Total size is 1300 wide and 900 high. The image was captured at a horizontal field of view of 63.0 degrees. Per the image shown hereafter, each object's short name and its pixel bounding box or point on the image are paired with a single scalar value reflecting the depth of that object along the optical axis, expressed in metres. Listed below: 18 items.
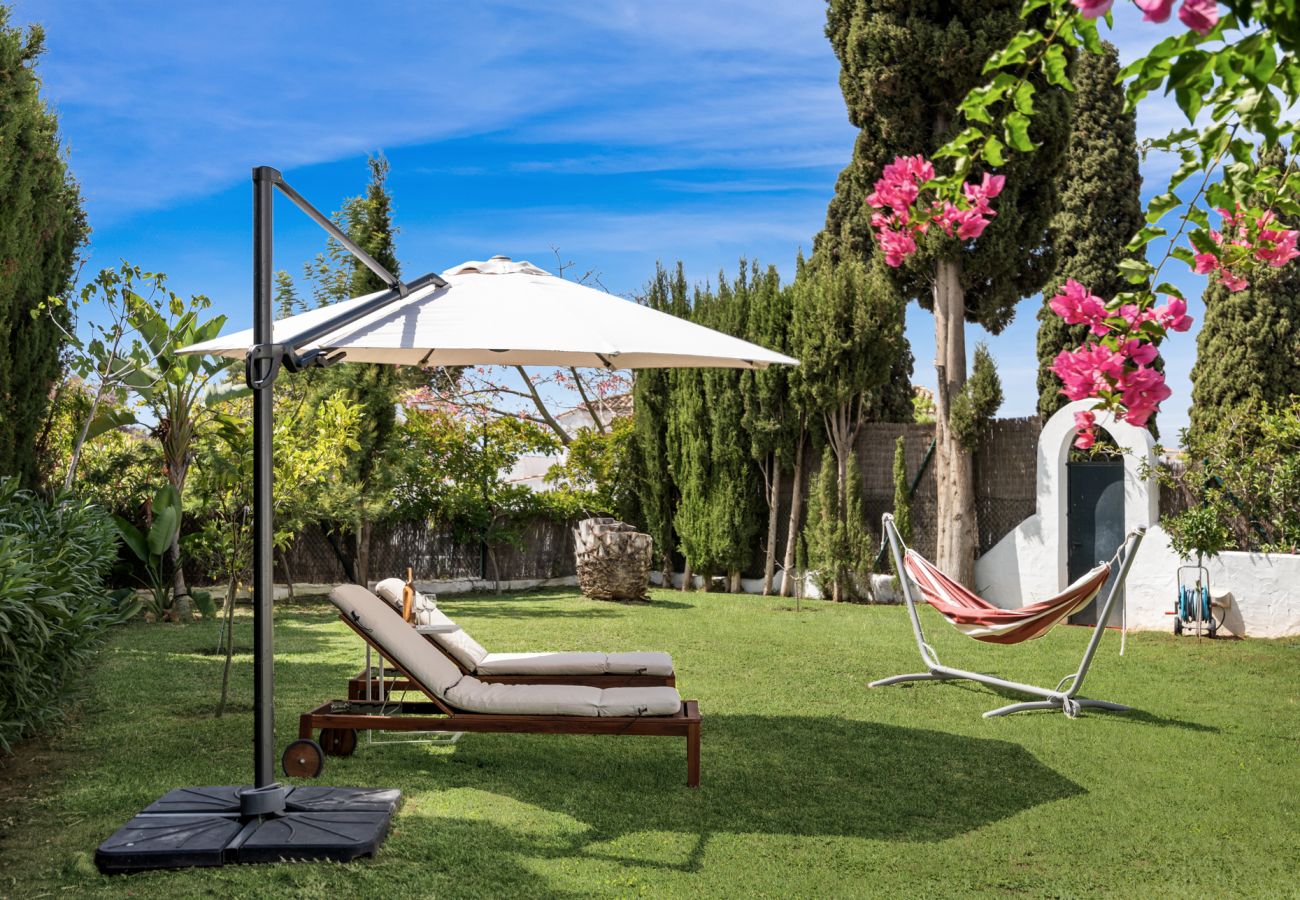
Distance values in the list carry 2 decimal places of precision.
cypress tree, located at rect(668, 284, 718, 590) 15.95
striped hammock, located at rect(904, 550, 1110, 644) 6.76
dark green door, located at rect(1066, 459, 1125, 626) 12.45
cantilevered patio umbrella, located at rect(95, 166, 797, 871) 4.00
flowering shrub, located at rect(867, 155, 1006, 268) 3.56
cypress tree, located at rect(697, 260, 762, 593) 15.60
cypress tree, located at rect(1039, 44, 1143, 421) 18.39
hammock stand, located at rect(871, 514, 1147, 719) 6.73
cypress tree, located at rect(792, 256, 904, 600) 14.30
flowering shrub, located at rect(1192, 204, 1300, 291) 3.23
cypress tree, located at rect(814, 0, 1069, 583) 13.42
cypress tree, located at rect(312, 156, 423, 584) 14.48
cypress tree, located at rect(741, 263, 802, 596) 15.07
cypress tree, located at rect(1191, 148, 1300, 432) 15.80
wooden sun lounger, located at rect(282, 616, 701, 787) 5.03
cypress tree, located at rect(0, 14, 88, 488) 7.98
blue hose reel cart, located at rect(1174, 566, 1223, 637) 11.04
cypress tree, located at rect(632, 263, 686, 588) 16.66
